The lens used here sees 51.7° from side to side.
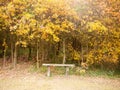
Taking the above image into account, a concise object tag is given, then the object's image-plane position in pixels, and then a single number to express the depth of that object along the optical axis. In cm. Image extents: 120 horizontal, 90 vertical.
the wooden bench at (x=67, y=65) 630
